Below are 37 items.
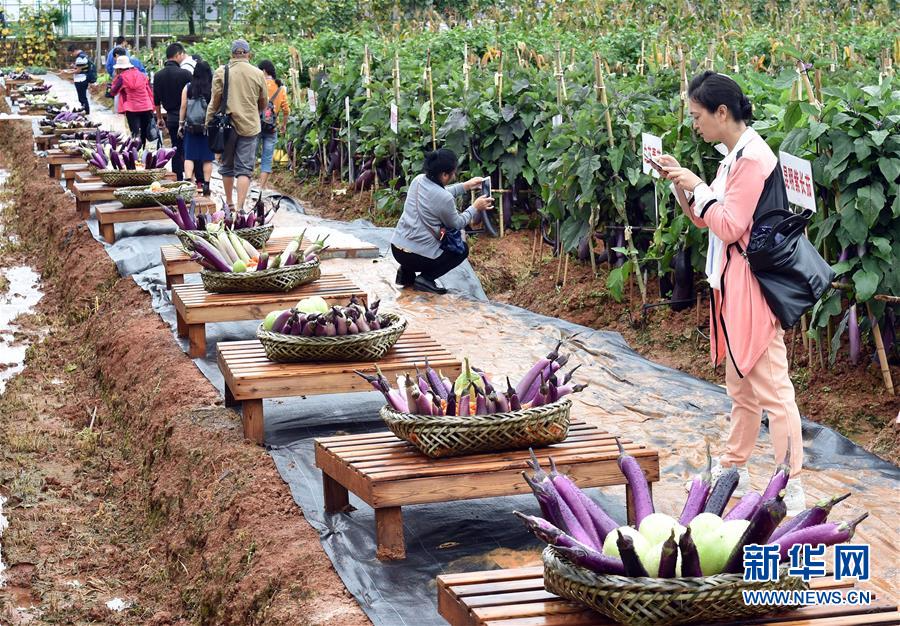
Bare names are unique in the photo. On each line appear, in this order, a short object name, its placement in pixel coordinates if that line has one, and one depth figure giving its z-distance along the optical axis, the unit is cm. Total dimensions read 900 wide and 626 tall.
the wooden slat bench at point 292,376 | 530
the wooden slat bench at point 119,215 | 1080
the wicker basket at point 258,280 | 705
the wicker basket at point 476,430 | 409
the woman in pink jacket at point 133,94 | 1598
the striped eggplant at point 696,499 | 307
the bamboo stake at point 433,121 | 1160
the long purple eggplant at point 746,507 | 304
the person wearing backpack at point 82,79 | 2724
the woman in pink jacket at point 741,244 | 433
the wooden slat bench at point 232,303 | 686
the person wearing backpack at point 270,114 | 1284
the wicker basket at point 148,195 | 1075
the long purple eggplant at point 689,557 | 279
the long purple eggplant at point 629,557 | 277
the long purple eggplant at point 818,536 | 290
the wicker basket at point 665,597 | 278
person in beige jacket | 1147
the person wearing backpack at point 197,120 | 1253
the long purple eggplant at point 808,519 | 295
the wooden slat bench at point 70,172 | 1417
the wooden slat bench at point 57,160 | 1616
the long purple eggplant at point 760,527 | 284
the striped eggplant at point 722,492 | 312
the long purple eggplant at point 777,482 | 293
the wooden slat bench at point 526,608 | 289
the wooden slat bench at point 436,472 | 398
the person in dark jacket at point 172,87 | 1388
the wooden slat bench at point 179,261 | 837
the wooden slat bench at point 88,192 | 1189
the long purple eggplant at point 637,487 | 319
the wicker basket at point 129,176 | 1184
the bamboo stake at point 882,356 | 637
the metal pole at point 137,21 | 3928
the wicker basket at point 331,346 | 545
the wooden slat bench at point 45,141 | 1944
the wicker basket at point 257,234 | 859
